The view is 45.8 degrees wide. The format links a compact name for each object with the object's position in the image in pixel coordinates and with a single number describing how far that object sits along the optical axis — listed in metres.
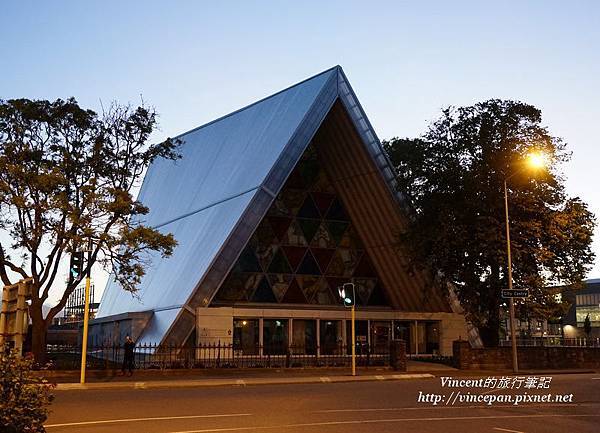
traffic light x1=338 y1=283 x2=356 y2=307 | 28.06
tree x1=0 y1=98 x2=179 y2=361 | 25.97
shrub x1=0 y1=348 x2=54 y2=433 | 8.38
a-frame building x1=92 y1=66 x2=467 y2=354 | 34.22
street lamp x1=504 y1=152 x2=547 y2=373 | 29.95
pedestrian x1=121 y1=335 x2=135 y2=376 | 27.07
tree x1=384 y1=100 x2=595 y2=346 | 34.59
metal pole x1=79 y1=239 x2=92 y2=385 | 22.61
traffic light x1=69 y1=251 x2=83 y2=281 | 21.97
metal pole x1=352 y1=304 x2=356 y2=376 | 27.75
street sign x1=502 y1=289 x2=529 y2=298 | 29.69
